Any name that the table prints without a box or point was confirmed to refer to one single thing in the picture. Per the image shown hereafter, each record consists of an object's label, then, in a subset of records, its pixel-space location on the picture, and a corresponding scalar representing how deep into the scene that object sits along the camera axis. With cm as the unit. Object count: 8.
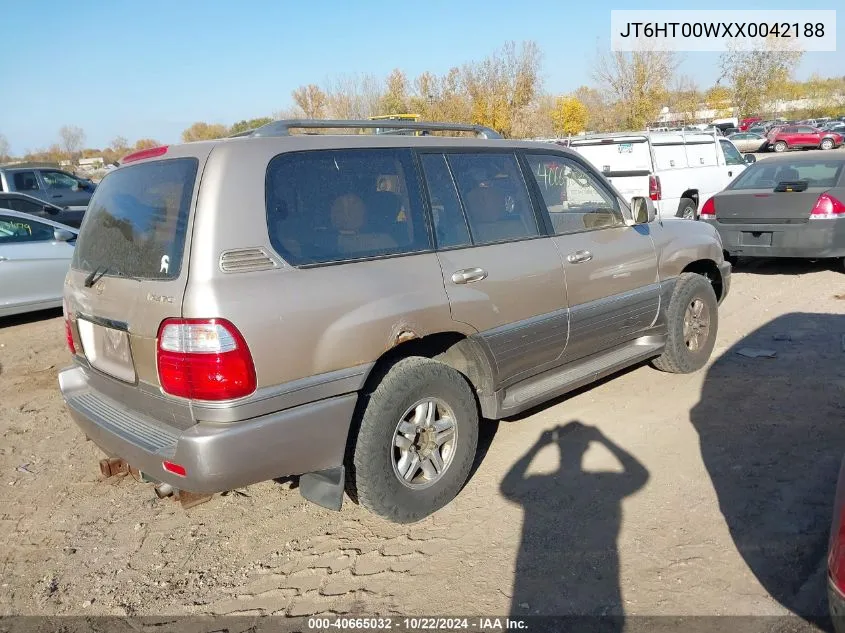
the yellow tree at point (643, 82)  3069
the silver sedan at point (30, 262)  782
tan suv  279
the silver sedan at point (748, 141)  3856
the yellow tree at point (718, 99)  4250
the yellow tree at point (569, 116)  3578
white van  1120
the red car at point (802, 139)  3678
